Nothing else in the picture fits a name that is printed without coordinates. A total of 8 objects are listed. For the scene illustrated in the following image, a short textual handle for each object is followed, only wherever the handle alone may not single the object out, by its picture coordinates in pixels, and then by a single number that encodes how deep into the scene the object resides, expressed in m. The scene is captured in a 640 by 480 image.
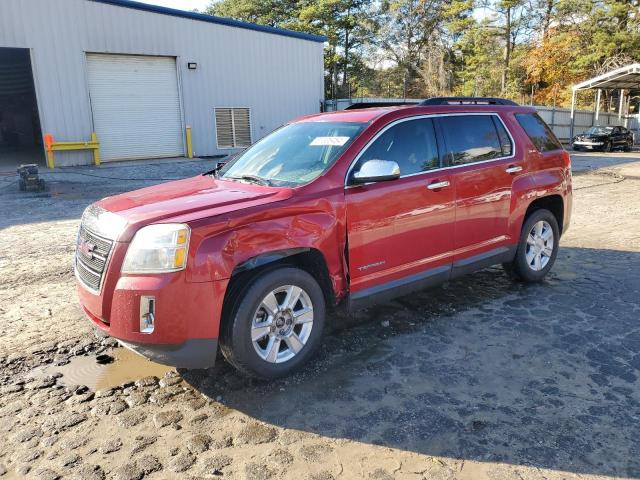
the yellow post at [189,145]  20.48
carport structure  29.08
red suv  3.16
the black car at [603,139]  27.38
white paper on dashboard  4.08
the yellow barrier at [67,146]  16.95
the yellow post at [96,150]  17.86
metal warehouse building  16.86
